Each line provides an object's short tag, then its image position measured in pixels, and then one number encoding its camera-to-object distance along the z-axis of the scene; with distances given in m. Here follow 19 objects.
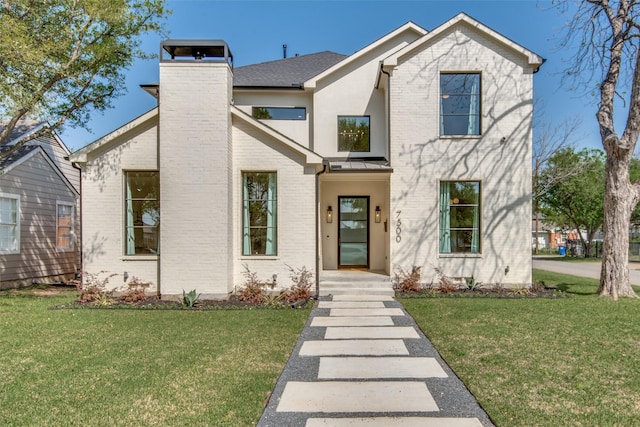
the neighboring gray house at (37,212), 11.51
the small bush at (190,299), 8.32
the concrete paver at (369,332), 6.03
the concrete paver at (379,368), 4.46
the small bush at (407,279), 9.91
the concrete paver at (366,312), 7.54
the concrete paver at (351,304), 8.32
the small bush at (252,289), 8.77
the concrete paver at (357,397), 3.63
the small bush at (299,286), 8.89
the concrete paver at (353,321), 6.83
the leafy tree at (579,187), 25.11
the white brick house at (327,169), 8.91
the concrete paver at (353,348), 5.25
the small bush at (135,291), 8.62
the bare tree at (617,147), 9.15
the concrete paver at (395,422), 3.32
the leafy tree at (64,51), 8.88
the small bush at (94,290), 8.72
